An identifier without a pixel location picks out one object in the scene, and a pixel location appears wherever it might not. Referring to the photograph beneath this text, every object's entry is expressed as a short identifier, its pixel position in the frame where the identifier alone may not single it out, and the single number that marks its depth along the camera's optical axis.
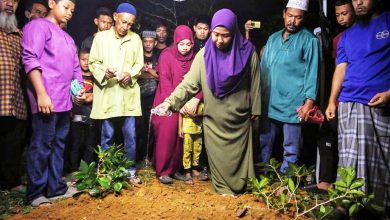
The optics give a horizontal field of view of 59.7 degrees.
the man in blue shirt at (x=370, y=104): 3.32
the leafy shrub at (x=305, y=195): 2.94
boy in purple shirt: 3.37
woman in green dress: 3.83
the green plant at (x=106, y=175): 3.58
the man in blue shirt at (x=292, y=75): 4.04
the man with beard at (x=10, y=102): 3.65
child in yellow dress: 4.38
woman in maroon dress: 4.43
